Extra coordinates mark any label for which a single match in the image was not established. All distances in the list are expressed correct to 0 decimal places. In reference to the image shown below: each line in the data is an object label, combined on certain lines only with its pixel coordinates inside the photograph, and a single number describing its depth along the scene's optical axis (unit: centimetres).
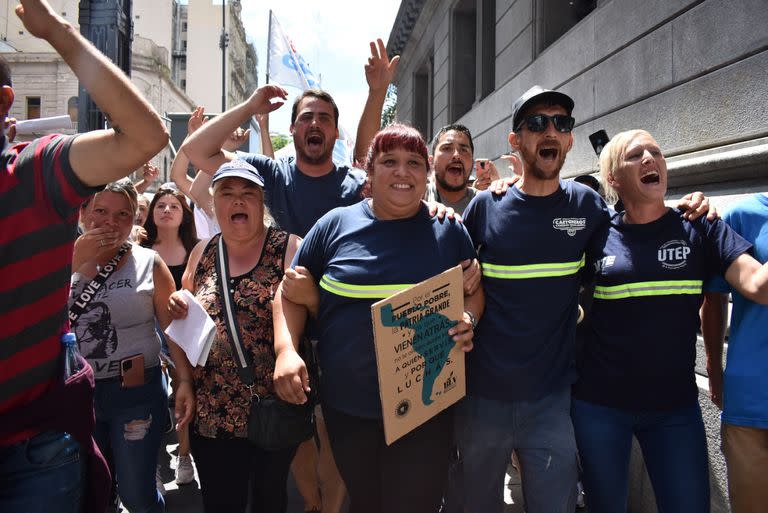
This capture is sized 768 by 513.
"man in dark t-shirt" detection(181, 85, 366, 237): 347
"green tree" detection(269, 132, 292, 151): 5506
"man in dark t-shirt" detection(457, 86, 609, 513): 249
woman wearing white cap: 267
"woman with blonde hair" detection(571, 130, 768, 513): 244
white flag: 876
